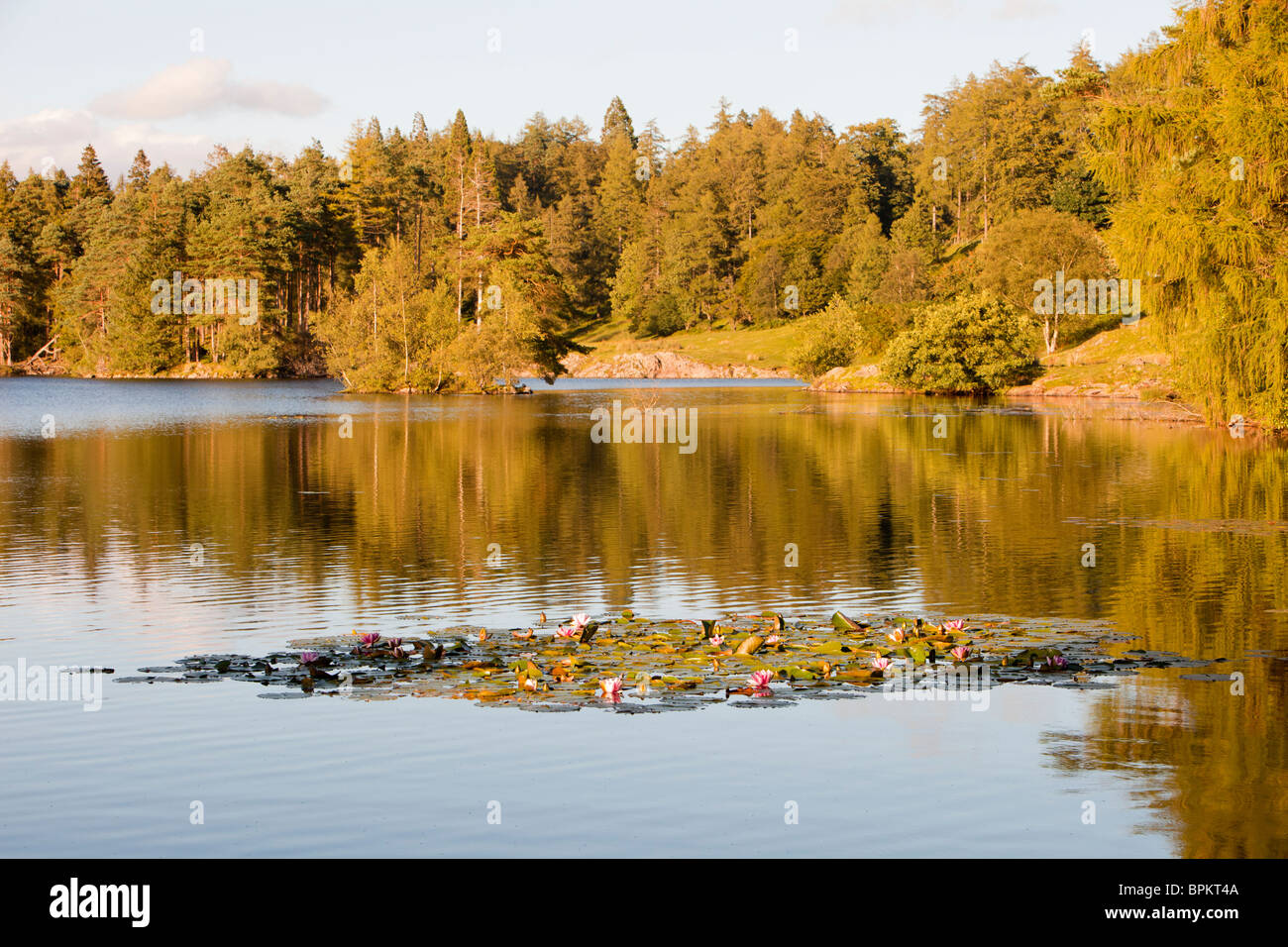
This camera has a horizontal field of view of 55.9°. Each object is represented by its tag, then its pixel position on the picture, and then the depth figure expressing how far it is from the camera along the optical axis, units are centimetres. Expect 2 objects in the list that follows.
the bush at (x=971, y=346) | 8906
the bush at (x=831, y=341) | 10788
